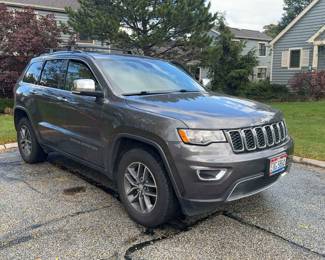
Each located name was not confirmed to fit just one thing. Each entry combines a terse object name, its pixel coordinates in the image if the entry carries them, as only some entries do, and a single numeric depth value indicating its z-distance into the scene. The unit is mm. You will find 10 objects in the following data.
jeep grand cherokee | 3266
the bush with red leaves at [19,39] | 13867
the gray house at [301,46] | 20859
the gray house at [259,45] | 38344
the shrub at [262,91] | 20594
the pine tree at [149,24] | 15773
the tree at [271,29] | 59819
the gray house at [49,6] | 21812
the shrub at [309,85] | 17375
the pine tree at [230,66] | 22203
